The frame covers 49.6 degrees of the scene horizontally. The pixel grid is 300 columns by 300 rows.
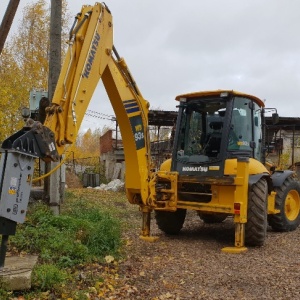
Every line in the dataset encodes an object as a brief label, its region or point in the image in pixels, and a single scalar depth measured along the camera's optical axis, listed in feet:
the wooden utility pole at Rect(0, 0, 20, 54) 18.91
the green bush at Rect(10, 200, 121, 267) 15.14
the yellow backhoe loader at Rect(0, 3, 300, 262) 14.42
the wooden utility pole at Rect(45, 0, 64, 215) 22.62
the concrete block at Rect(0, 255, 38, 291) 11.40
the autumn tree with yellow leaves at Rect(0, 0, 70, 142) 61.74
